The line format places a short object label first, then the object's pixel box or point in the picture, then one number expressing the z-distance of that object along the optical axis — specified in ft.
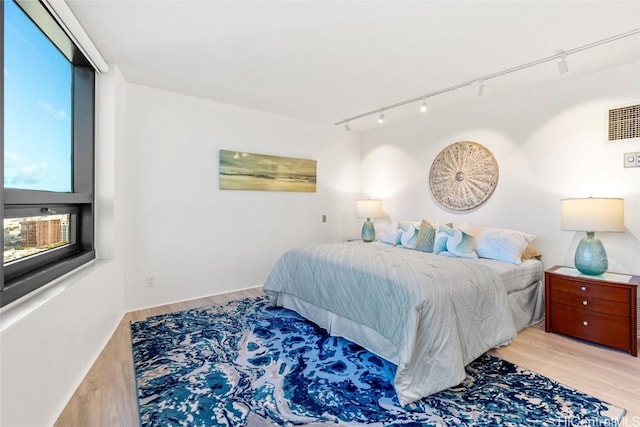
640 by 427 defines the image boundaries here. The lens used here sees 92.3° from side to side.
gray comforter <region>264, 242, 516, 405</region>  6.15
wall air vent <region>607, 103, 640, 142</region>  8.63
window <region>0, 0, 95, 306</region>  5.40
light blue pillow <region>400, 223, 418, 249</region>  12.05
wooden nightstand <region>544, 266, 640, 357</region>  7.77
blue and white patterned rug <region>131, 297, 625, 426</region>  5.42
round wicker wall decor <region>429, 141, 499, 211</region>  11.89
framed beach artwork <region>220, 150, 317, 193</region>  12.64
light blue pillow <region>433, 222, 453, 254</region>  10.77
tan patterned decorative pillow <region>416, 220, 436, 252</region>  11.46
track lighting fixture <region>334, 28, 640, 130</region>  7.61
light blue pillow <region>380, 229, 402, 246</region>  12.78
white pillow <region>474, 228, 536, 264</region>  9.85
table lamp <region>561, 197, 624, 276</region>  8.18
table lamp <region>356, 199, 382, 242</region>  15.16
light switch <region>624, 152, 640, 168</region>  8.63
